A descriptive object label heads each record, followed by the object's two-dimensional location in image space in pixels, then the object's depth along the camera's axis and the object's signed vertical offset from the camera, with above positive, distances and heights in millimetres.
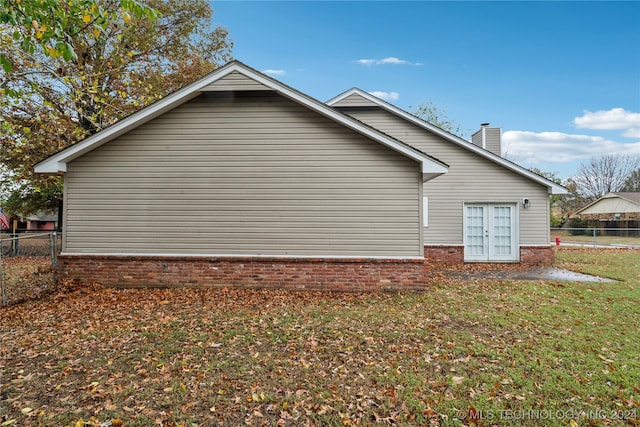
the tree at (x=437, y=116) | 31828 +10946
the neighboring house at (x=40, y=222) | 43144 +53
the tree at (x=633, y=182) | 47750 +6908
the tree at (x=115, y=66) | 11914 +7088
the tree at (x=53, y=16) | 4773 +3309
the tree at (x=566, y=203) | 43203 +3517
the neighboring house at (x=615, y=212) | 32875 +1879
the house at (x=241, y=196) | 7781 +711
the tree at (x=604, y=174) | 48000 +8324
